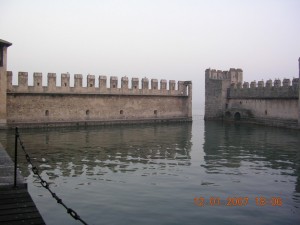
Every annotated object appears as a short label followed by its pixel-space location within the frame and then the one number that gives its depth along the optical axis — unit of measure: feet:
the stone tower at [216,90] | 105.40
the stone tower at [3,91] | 66.33
